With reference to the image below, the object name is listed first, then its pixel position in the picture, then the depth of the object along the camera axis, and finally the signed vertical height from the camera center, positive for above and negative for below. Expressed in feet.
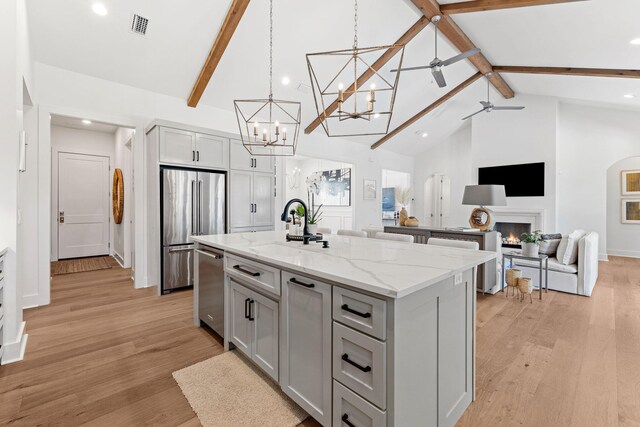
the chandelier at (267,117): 17.13 +6.04
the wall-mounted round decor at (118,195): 19.92 +0.99
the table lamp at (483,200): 13.12 +0.54
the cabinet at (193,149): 13.32 +2.91
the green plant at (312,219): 8.50 -0.25
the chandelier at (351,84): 15.79 +7.56
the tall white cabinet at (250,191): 15.46 +1.06
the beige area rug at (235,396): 5.65 -3.95
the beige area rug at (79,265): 17.53 -3.57
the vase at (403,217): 16.22 -0.31
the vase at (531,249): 13.33 -1.67
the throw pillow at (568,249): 13.67 -1.74
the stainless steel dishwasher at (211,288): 8.31 -2.32
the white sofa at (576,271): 12.94 -2.72
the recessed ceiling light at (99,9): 10.33 +7.07
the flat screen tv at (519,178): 22.24 +2.66
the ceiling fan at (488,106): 18.81 +6.73
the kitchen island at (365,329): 4.04 -1.94
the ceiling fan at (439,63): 11.48 +6.16
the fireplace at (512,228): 22.81 -1.26
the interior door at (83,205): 20.86 +0.32
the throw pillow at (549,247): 14.90 -1.75
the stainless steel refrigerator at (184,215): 13.34 -0.23
